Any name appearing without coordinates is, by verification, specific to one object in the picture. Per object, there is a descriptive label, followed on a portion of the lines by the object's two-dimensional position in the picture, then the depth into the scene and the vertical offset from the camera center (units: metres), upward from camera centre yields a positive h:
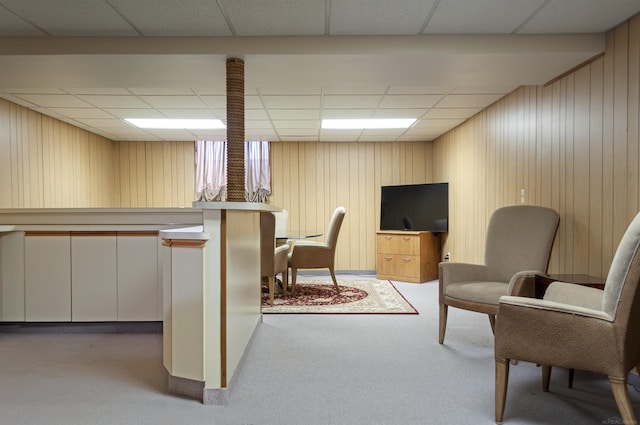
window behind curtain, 6.47 +0.63
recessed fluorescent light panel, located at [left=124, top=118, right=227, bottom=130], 5.04 +1.18
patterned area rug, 3.91 -1.07
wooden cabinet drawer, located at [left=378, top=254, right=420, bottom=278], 5.56 -0.87
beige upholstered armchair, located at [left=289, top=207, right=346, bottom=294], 4.59 -0.55
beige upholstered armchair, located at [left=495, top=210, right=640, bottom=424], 1.55 -0.54
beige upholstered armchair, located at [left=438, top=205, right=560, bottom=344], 2.70 -0.39
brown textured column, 2.91 +0.56
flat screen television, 5.83 +0.02
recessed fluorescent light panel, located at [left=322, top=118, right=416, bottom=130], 5.10 +1.19
